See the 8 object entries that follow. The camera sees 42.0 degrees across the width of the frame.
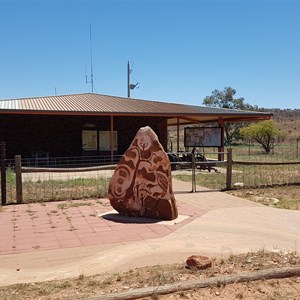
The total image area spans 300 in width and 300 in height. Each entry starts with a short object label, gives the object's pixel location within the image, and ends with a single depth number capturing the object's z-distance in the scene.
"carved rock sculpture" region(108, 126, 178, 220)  7.37
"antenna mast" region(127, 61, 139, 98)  40.72
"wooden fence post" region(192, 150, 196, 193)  10.74
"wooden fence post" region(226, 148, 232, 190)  11.23
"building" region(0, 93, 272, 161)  19.05
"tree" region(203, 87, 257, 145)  66.94
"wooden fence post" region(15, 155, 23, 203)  9.03
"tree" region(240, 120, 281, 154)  35.06
